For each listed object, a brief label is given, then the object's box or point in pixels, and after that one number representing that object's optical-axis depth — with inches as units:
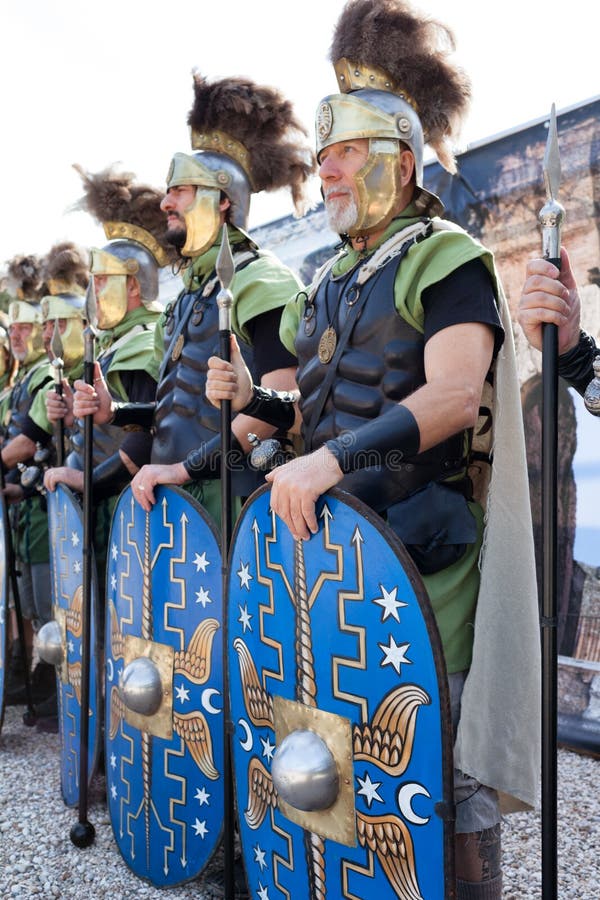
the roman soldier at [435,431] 71.2
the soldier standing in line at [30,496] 190.7
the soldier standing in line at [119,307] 142.6
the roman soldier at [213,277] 107.3
